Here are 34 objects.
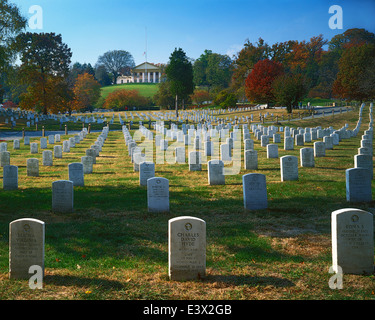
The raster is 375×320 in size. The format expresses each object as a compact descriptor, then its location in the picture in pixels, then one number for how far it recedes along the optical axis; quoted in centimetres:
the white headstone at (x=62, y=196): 1029
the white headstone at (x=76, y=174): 1365
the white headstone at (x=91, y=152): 1955
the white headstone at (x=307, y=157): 1677
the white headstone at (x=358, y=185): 1062
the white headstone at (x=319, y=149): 1981
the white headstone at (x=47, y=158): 1908
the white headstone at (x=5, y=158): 1827
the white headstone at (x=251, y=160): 1659
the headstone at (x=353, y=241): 625
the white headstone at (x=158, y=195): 1023
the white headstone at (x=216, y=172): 1359
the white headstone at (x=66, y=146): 2509
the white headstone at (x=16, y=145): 2672
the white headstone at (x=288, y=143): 2341
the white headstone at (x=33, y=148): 2403
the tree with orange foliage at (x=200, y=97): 9994
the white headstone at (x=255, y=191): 1034
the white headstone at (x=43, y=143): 2691
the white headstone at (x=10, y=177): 1319
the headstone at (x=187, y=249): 617
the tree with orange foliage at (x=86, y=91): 8900
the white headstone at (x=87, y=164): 1672
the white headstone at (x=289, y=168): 1380
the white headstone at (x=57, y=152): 2184
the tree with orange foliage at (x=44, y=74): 6091
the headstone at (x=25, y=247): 619
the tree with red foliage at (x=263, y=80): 6278
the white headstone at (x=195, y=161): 1653
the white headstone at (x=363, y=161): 1384
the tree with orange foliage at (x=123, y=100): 9581
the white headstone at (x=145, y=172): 1360
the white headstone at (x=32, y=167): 1598
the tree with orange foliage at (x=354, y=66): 5424
